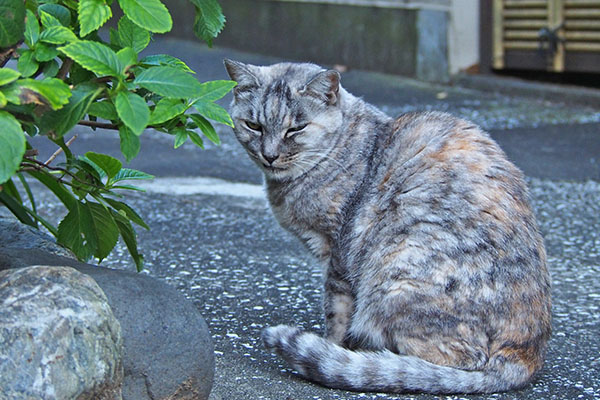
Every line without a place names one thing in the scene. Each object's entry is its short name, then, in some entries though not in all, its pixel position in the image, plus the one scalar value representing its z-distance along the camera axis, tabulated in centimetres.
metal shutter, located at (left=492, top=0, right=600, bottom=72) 745
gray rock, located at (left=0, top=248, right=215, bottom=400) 221
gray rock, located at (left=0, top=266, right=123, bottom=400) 188
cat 257
